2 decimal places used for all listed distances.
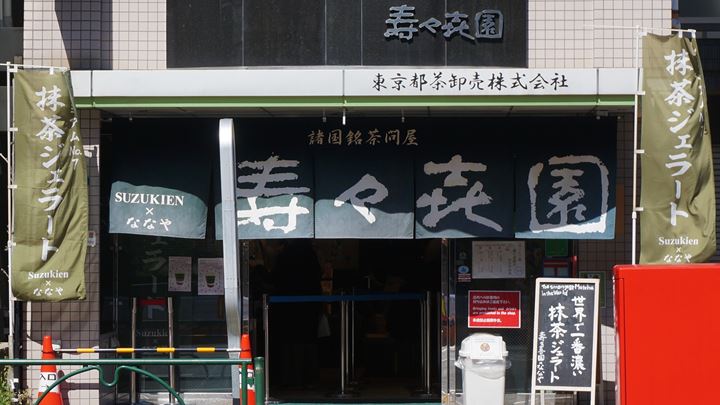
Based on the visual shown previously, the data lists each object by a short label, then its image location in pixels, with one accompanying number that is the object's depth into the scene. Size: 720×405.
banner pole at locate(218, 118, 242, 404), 9.48
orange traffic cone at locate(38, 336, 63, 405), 12.20
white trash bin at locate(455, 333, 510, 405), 12.99
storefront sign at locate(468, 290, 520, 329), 13.69
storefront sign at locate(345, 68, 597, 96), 12.06
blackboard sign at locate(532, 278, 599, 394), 12.73
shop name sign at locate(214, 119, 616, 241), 13.04
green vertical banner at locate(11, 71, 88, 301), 12.12
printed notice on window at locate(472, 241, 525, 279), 13.73
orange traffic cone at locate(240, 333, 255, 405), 11.79
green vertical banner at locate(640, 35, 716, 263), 11.95
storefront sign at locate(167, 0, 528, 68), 12.88
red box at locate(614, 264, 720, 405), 11.22
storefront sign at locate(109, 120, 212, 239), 13.12
